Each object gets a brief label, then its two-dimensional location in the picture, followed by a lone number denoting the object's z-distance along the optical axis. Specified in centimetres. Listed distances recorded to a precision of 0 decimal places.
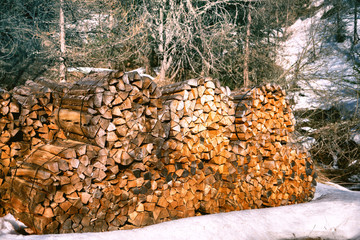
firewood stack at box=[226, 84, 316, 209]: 402
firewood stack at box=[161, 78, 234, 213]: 336
